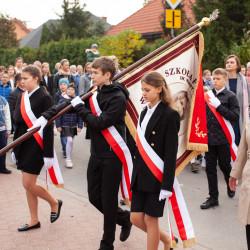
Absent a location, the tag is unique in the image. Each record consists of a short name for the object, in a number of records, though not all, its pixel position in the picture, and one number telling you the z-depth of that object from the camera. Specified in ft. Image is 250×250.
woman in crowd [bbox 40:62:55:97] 42.01
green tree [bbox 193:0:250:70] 48.14
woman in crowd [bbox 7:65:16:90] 37.67
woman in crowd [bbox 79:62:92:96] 37.09
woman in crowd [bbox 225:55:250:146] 23.98
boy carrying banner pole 13.20
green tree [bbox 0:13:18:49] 153.82
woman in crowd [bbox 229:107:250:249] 11.33
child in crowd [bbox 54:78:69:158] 30.40
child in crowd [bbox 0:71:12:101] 32.99
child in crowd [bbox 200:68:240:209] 19.39
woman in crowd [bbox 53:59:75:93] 38.27
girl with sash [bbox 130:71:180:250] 11.75
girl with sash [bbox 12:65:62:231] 15.70
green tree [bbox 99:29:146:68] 64.46
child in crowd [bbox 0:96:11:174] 25.35
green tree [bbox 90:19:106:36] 146.82
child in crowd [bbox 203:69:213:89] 37.87
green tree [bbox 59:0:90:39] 149.69
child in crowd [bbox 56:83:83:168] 28.25
